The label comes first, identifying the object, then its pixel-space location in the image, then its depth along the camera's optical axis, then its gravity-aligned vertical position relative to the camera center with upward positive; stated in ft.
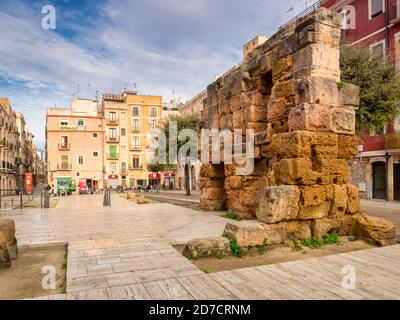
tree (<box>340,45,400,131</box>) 40.83 +9.84
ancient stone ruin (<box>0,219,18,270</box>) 16.76 -4.02
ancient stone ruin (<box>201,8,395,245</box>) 21.42 +1.66
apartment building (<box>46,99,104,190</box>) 137.80 +9.27
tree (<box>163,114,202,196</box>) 92.79 +12.22
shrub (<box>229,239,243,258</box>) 19.17 -4.97
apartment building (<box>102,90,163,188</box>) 147.43 +14.25
